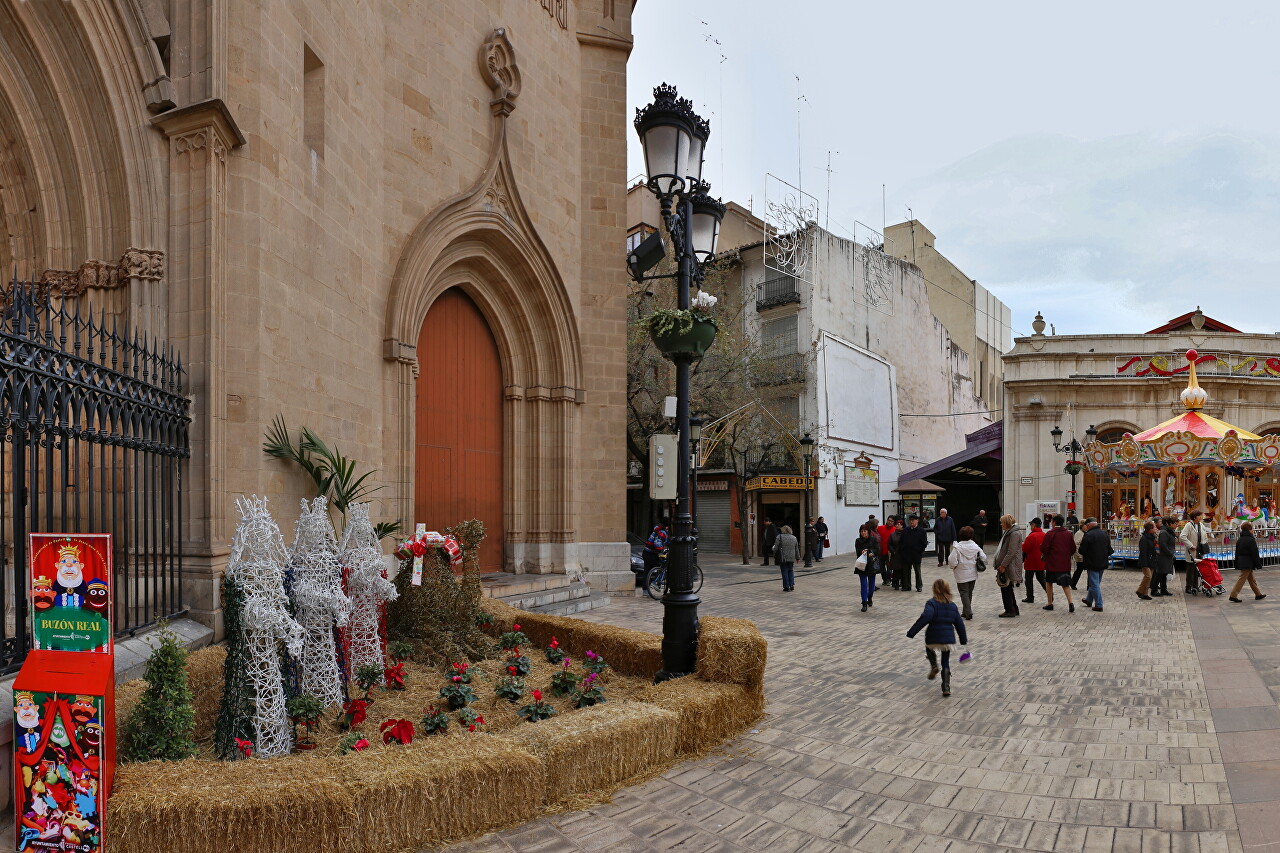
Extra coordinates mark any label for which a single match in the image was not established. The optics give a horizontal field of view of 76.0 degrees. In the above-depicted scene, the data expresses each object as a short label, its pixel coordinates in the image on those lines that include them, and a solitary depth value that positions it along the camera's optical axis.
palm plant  8.30
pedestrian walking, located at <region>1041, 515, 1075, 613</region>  12.79
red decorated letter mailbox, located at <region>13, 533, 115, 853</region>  3.94
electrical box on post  7.52
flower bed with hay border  3.94
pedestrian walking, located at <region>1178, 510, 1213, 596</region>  15.44
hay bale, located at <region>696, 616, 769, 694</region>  6.50
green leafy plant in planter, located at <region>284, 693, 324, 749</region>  5.65
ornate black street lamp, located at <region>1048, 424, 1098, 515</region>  24.80
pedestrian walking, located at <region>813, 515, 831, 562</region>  24.64
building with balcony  28.41
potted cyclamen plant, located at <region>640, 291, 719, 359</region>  7.30
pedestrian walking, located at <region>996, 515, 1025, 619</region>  12.59
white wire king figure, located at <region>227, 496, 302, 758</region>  5.24
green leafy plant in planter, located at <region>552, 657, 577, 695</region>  6.97
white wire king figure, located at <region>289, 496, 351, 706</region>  6.03
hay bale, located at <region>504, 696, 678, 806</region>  4.89
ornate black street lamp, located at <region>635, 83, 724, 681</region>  7.08
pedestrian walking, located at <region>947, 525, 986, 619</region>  11.86
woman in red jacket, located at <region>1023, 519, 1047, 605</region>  13.89
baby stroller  14.92
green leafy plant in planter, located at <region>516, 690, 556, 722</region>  6.21
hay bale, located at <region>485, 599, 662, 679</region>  7.77
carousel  20.42
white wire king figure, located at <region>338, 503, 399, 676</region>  6.91
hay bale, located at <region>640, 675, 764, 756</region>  5.86
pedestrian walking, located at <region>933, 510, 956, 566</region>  19.94
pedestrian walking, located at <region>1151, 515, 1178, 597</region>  14.66
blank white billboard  28.95
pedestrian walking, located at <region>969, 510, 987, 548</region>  23.04
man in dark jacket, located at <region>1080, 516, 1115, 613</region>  13.16
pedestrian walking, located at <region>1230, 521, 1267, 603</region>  13.79
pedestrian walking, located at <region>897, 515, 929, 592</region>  16.35
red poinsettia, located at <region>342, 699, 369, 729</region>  5.95
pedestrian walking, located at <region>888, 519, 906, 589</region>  16.80
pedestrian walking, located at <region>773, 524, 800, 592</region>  16.89
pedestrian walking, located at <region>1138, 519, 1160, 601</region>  14.70
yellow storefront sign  26.14
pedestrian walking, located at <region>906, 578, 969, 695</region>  7.95
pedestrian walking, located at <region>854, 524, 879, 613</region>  13.77
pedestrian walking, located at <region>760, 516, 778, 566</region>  24.16
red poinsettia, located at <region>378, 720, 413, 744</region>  5.27
